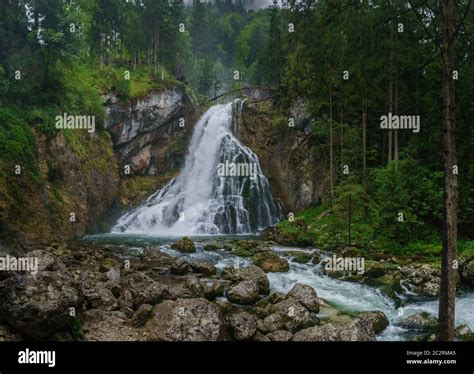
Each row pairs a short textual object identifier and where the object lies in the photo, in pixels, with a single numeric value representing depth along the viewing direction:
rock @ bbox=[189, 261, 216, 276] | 15.64
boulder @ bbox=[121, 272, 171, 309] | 10.60
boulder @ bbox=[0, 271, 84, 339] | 7.38
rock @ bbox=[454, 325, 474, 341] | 9.51
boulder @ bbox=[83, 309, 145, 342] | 8.43
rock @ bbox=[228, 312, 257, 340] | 9.28
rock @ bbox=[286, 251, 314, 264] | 18.54
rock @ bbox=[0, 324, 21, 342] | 7.16
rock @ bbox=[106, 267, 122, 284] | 12.36
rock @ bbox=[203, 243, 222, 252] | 20.94
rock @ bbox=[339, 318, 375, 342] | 8.55
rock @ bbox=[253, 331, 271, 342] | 9.34
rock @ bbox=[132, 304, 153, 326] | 9.50
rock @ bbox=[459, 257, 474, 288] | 14.77
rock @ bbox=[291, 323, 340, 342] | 8.71
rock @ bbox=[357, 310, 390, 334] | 10.38
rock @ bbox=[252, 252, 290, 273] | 16.66
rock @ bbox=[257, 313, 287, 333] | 9.82
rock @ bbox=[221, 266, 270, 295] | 13.32
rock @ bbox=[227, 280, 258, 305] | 12.05
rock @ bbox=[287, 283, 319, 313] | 11.61
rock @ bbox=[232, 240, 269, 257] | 19.83
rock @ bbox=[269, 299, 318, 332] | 10.09
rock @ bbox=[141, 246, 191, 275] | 15.46
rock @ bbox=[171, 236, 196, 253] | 20.39
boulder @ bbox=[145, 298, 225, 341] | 8.77
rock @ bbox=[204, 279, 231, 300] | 12.52
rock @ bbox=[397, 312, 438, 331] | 10.60
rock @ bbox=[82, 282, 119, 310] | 9.87
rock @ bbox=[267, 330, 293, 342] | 9.30
